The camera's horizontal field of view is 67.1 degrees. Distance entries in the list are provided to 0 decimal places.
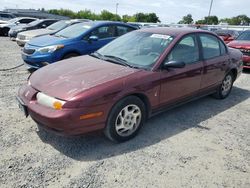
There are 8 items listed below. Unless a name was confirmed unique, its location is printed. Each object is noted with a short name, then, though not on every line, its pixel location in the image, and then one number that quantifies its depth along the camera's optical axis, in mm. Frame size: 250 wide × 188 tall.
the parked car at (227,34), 10282
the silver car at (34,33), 8148
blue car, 4860
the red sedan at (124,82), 2280
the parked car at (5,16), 17869
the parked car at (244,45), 6398
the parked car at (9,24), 13580
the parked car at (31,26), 10882
